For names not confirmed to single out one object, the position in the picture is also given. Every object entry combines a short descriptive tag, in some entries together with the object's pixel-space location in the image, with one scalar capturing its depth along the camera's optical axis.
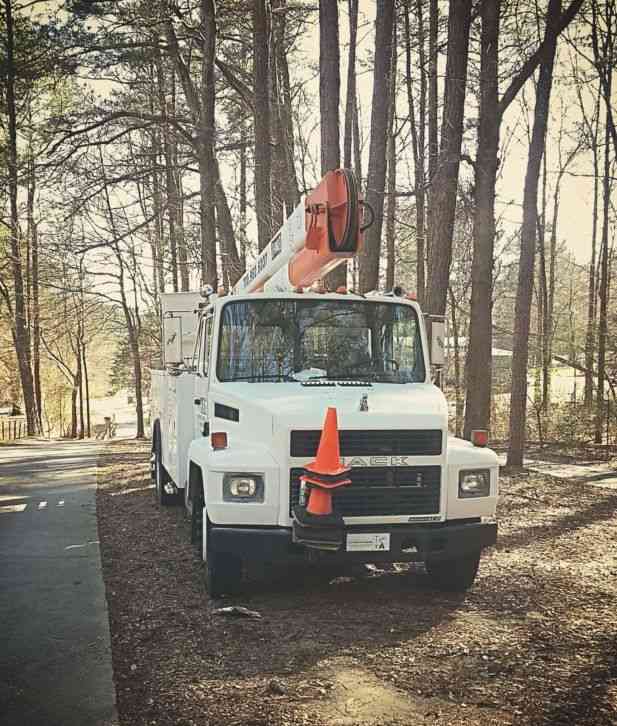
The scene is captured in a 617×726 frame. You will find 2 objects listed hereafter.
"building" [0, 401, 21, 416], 45.91
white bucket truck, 6.38
